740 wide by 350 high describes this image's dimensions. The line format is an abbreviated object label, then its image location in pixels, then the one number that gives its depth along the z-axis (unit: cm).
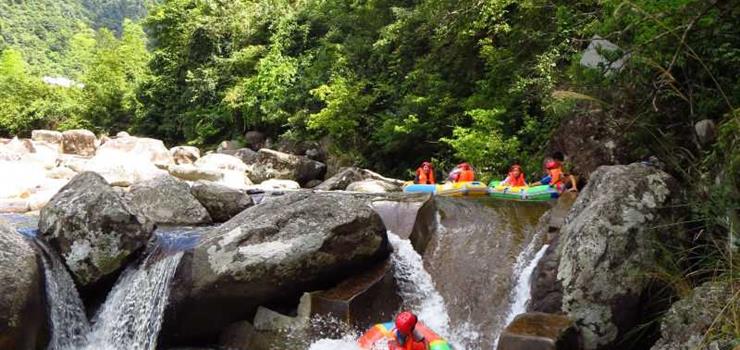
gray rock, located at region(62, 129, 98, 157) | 2698
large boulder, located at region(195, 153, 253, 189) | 1775
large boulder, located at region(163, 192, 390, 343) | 617
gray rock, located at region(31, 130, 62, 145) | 2741
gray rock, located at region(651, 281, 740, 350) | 365
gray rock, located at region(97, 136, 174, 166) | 1958
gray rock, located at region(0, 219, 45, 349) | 519
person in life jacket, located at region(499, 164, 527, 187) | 969
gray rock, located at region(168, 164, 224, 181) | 1739
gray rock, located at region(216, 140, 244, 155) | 2415
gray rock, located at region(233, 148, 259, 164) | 1975
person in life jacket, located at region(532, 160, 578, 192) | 895
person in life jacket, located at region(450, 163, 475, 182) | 1059
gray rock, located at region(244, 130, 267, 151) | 2445
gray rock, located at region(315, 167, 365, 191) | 1504
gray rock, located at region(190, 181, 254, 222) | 889
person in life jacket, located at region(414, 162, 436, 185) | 1152
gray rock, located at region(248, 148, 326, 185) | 1883
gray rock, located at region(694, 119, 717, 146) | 513
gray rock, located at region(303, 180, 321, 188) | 1852
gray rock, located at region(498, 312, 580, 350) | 457
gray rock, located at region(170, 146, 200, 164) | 2125
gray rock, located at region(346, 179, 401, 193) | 1383
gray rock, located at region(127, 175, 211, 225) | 844
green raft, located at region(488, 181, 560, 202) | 898
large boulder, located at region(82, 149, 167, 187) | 1460
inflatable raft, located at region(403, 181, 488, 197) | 995
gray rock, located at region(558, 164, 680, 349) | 499
